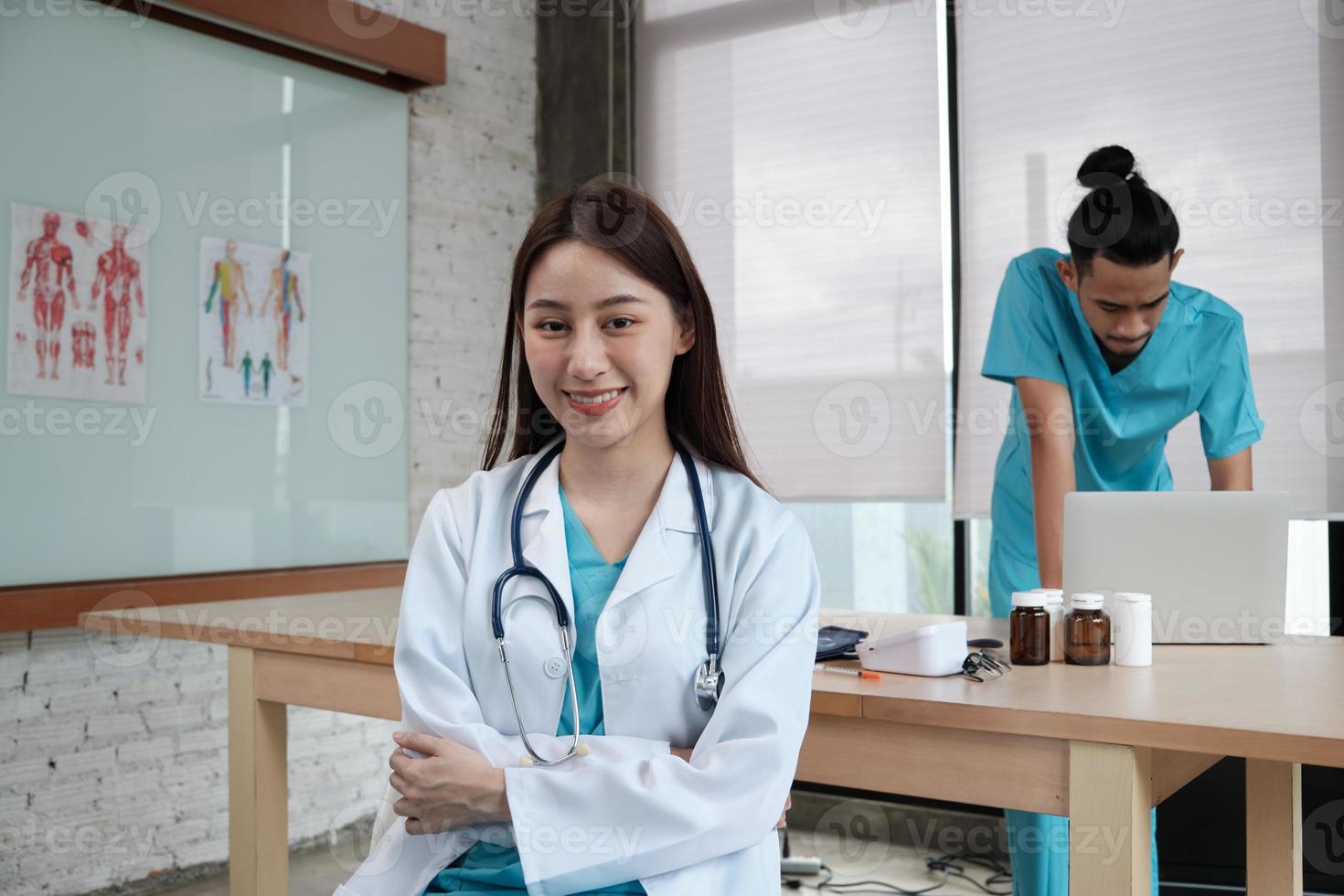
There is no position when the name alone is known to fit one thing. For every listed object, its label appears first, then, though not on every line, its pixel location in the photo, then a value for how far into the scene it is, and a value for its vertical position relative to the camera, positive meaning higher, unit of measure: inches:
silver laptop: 71.8 -7.0
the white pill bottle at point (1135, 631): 68.8 -11.0
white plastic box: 66.1 -11.8
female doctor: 49.7 -8.8
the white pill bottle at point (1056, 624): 71.6 -11.0
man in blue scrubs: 84.3 +6.0
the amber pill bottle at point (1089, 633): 69.5 -11.2
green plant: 147.9 -15.8
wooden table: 53.9 -14.4
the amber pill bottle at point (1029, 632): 70.2 -11.3
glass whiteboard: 121.8 +19.0
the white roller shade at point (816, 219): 148.3 +30.6
